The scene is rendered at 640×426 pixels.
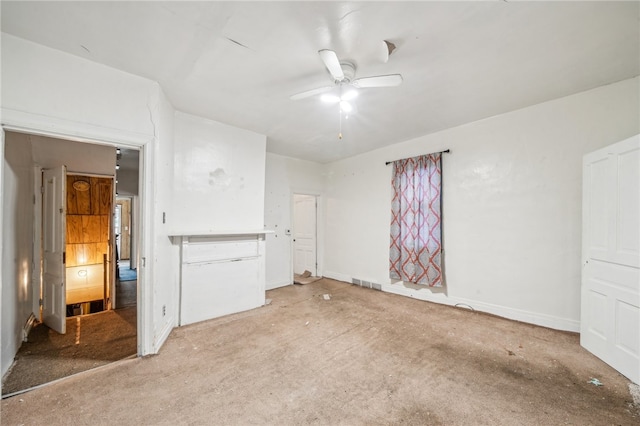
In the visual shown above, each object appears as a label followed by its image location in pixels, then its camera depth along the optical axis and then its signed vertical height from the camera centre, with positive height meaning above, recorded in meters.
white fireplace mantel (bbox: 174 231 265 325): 3.24 -0.89
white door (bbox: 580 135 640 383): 2.12 -0.40
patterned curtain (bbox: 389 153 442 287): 3.96 -0.15
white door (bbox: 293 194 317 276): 5.96 -0.54
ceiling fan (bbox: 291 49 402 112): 1.86 +1.13
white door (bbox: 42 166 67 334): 2.88 -0.40
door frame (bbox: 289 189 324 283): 5.91 -0.53
